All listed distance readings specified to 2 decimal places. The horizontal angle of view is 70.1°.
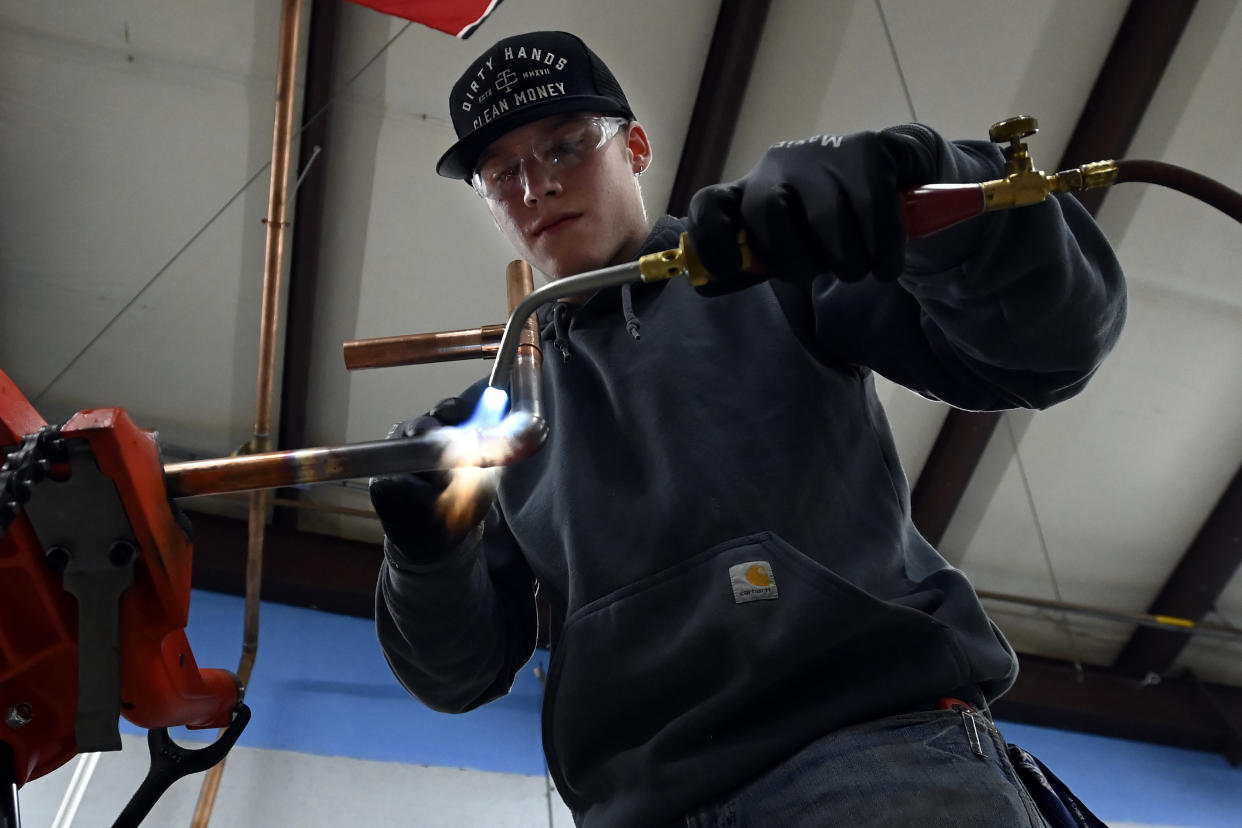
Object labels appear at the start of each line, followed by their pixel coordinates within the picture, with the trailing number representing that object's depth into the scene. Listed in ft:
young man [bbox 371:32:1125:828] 2.21
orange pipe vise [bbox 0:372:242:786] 2.23
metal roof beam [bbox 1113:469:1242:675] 12.24
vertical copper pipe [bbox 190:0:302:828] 7.06
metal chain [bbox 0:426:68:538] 2.06
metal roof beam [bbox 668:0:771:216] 9.18
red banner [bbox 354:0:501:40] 6.59
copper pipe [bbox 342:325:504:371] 3.60
